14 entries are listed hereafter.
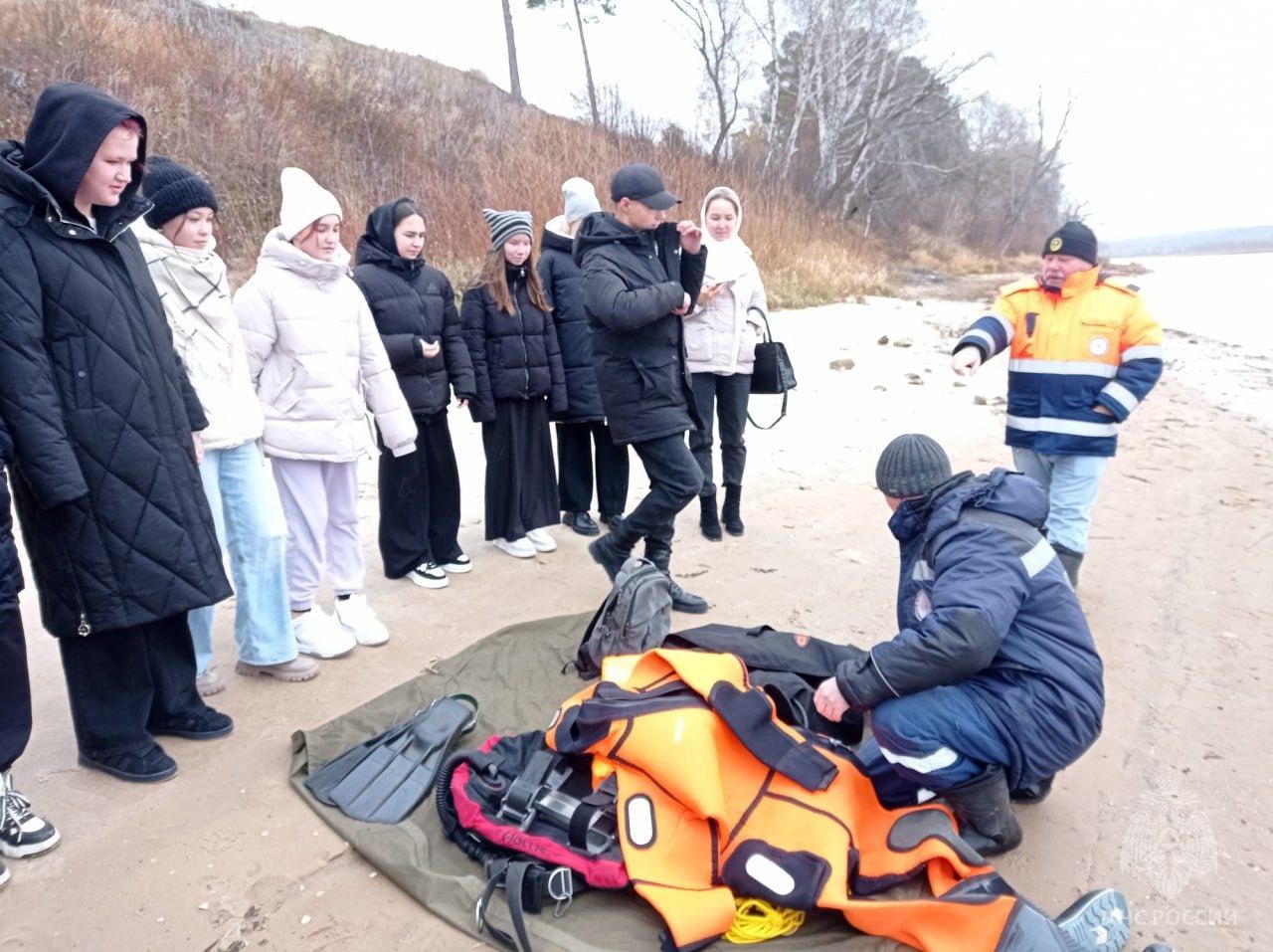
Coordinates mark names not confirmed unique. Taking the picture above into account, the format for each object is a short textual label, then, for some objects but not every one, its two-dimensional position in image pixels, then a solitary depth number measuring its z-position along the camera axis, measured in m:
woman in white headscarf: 4.84
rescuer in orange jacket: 3.92
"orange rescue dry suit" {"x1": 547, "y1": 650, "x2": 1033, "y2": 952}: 2.12
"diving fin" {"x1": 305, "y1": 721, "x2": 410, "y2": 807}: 2.76
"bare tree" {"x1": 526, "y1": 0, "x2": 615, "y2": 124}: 25.41
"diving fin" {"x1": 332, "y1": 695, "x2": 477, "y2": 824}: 2.67
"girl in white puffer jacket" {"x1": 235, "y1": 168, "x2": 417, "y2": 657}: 3.45
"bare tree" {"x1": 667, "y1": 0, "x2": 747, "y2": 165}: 20.98
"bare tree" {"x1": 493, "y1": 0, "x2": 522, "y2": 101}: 25.16
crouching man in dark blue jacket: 2.31
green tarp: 2.20
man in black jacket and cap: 3.73
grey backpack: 3.46
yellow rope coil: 2.18
